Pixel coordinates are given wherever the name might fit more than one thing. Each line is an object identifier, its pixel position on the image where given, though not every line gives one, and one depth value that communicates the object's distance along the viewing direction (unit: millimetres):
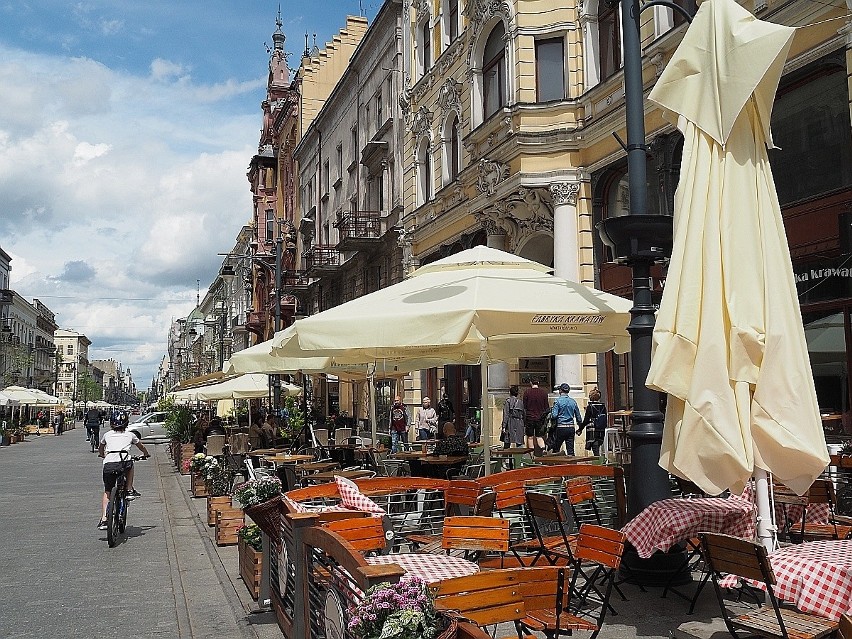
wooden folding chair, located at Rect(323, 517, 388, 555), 6090
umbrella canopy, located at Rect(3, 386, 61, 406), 48844
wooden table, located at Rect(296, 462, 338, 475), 12195
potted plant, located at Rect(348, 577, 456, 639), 3535
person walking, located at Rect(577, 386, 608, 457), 17281
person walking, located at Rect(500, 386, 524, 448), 19344
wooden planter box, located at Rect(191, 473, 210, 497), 17109
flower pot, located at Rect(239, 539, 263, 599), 7918
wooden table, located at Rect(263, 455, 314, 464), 14469
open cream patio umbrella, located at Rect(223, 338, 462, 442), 14398
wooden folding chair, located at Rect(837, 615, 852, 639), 3777
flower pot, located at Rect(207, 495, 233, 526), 12125
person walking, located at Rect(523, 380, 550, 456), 19047
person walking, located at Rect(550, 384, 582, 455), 17141
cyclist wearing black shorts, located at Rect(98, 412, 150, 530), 11742
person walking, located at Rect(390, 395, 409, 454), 26016
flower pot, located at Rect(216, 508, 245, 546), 11102
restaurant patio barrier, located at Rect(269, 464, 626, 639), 4375
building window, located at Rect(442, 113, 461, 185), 26047
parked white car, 48438
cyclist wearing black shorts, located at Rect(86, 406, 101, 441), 38000
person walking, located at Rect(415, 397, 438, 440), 23266
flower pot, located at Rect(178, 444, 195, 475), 23972
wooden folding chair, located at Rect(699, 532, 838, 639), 4641
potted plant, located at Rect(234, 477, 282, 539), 6961
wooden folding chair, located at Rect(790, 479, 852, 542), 7375
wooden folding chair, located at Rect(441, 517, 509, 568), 6219
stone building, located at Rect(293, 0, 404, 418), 32625
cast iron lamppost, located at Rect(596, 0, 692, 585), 7000
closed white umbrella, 5309
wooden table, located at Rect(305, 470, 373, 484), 10891
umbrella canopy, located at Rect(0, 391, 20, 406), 47006
